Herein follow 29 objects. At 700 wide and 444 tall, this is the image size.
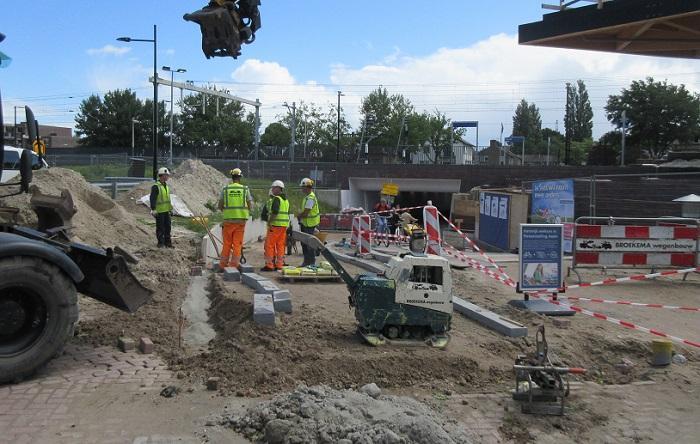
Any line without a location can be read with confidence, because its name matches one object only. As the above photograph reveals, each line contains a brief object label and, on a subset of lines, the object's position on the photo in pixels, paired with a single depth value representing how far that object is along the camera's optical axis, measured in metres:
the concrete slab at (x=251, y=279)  9.85
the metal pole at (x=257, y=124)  46.53
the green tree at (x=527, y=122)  115.12
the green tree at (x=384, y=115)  74.38
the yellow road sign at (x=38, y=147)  6.47
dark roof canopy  8.84
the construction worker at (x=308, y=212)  13.41
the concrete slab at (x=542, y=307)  9.64
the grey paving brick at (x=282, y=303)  8.18
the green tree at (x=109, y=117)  72.25
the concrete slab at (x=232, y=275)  10.80
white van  7.31
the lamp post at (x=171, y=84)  35.86
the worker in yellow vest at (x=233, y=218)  11.55
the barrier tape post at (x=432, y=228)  12.66
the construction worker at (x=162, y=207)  13.38
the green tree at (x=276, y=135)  79.31
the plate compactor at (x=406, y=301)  7.18
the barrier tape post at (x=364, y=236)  16.17
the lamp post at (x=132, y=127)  64.55
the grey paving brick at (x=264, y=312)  7.35
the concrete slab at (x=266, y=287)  8.86
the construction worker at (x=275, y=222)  12.18
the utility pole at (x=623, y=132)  44.78
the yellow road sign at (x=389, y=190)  25.72
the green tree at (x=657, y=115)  55.09
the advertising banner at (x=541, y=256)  10.31
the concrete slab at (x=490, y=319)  7.92
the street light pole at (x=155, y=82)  30.66
